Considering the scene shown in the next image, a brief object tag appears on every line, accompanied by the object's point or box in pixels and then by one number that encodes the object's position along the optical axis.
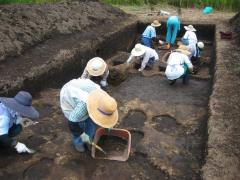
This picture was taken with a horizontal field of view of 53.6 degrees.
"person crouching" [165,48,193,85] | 4.59
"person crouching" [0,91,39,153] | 2.59
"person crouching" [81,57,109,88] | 3.54
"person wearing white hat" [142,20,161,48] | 6.26
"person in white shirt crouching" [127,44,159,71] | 5.10
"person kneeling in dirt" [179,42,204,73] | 5.67
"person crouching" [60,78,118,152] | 2.62
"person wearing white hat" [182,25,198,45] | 5.70
